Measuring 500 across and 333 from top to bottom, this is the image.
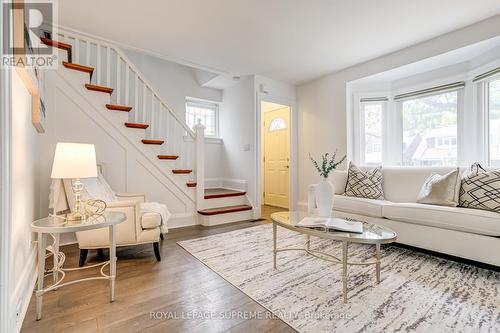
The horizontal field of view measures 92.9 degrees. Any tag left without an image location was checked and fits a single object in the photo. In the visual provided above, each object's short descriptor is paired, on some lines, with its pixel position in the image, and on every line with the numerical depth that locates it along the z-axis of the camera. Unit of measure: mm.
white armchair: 2170
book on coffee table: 1820
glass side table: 1483
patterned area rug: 1448
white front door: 5160
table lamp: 1627
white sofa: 2096
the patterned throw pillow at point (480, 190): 2254
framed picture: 1252
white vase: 2201
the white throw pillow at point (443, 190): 2505
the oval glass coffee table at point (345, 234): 1646
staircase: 3055
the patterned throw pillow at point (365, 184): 3191
